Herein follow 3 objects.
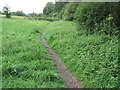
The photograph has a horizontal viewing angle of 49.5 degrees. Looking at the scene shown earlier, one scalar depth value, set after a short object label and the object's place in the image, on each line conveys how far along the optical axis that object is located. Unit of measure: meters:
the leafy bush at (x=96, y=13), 8.79
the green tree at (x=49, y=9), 58.81
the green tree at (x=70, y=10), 21.35
